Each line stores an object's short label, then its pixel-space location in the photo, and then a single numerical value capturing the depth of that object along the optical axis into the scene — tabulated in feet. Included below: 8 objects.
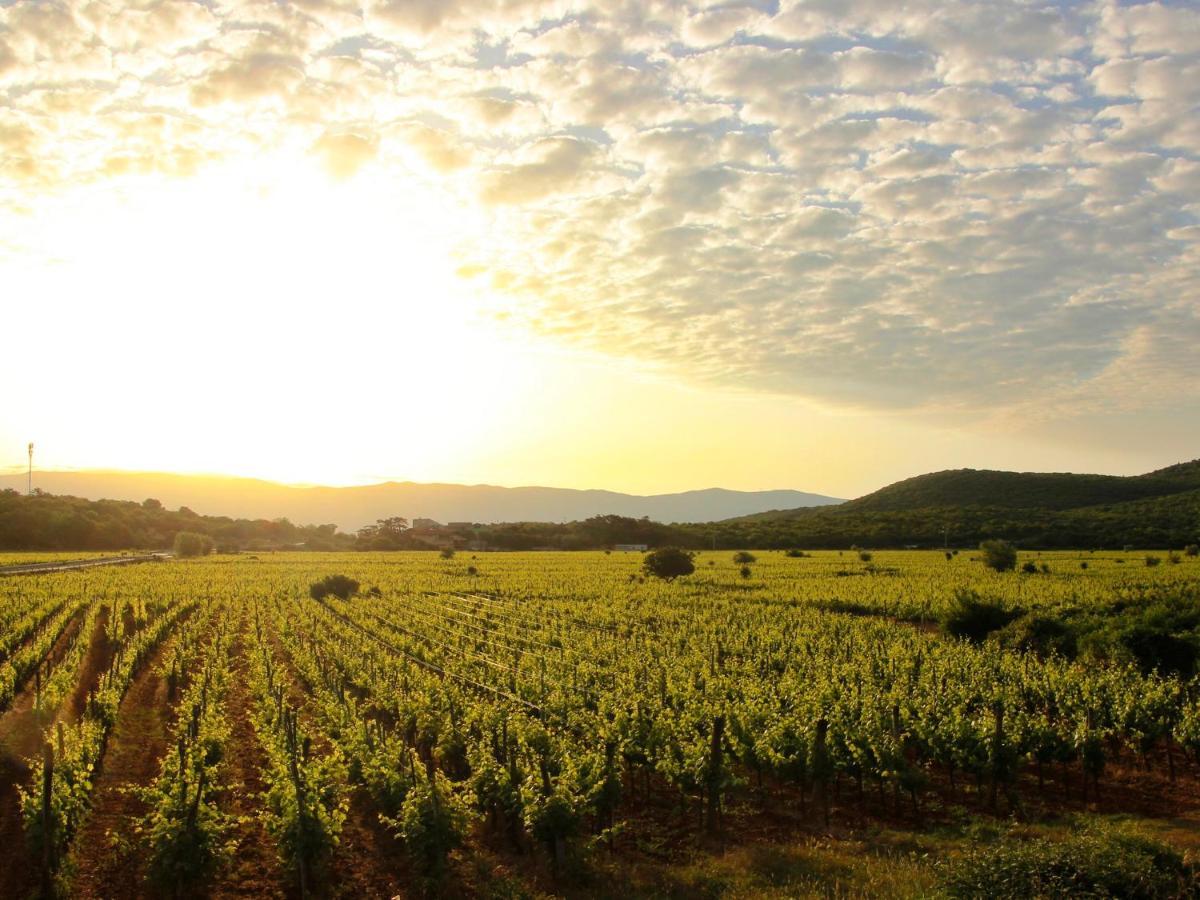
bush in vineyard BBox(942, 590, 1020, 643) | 103.76
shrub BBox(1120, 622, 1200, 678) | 81.41
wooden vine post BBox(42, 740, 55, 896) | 34.63
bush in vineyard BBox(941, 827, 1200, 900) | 27.78
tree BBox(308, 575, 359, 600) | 164.35
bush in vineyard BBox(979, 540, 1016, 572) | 191.93
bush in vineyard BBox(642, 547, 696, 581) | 190.70
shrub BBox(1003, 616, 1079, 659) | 91.35
